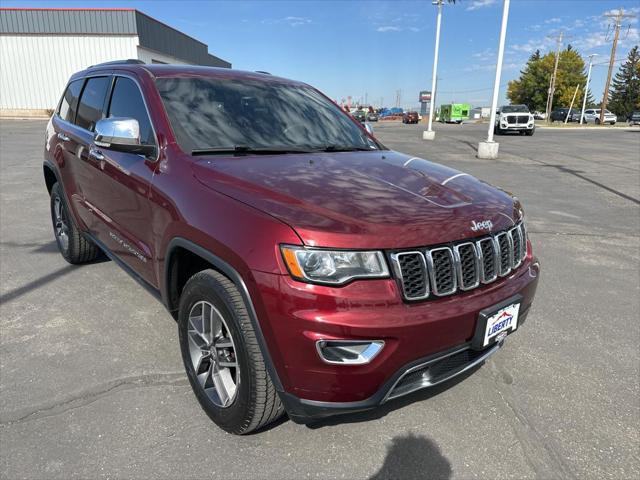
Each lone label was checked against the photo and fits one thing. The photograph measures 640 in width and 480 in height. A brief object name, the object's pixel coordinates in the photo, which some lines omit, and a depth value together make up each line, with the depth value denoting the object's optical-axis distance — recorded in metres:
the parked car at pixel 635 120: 57.03
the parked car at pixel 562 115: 64.81
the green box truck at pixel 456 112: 59.91
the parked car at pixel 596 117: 60.19
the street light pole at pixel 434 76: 24.11
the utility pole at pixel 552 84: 61.33
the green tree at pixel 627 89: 81.50
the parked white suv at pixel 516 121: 29.62
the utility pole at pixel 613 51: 54.91
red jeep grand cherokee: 1.89
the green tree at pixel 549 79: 72.31
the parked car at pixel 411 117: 53.66
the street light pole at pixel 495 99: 14.47
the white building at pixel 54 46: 31.66
